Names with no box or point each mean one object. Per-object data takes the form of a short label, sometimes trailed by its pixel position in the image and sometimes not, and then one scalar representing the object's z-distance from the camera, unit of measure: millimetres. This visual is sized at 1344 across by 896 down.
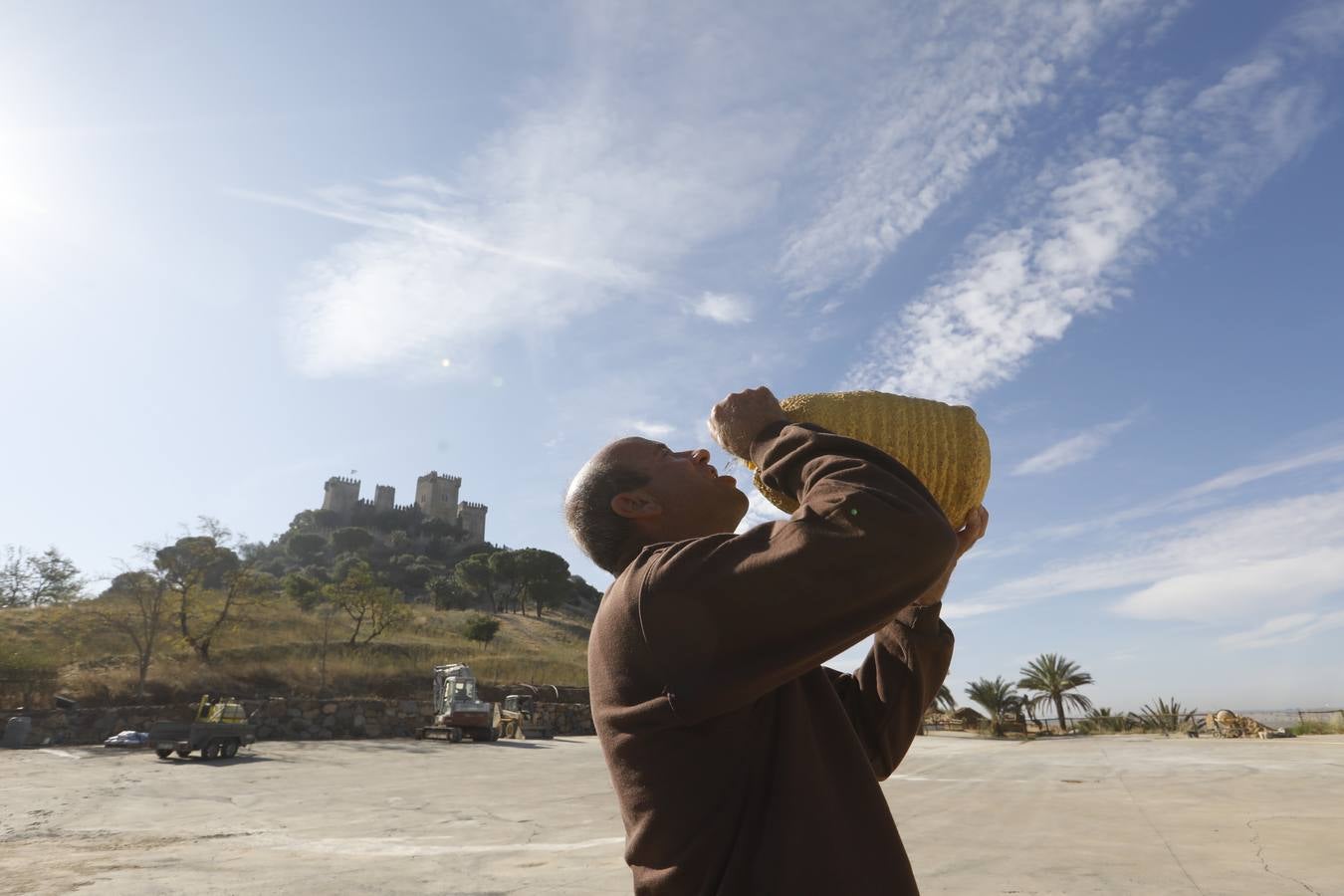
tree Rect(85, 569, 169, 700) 29153
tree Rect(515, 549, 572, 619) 74375
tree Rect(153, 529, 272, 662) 30625
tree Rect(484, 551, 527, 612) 75562
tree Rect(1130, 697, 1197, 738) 29672
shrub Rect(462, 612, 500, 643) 45875
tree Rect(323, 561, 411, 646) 38125
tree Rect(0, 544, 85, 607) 35469
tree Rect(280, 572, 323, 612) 51156
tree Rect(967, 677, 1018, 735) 34094
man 1122
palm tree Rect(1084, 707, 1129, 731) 32875
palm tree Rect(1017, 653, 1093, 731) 35594
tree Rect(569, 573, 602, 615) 83125
